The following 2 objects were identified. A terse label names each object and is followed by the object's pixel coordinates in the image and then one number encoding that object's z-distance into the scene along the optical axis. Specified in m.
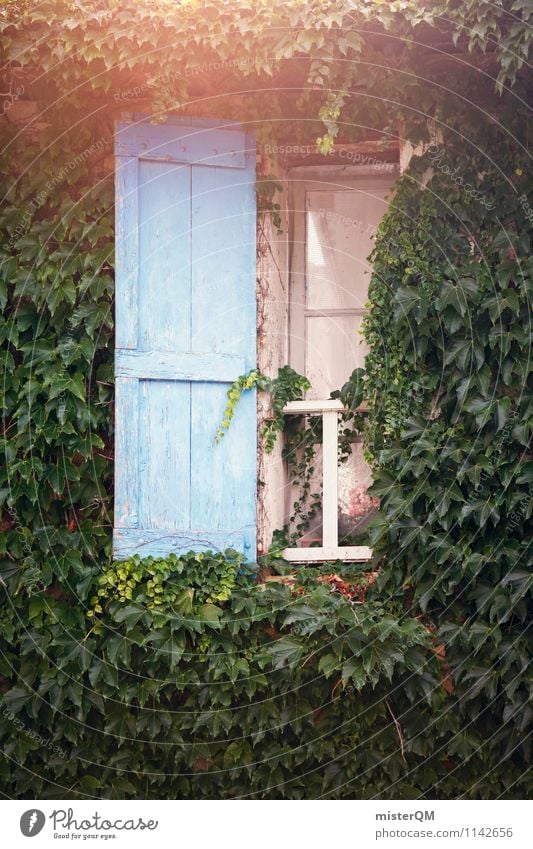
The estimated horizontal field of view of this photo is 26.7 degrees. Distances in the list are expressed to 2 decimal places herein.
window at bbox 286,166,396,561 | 6.09
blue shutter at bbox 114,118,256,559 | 5.46
